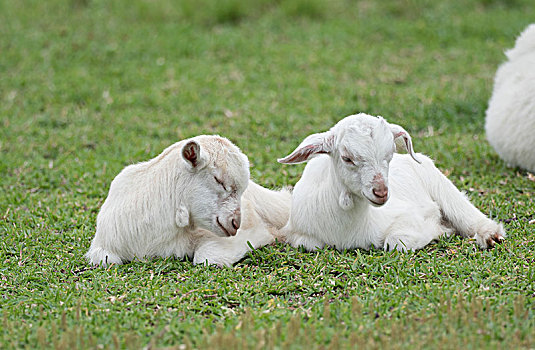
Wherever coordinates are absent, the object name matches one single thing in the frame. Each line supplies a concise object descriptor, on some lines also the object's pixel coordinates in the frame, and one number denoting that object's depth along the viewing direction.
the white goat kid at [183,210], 10.03
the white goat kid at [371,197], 9.41
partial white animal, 14.56
